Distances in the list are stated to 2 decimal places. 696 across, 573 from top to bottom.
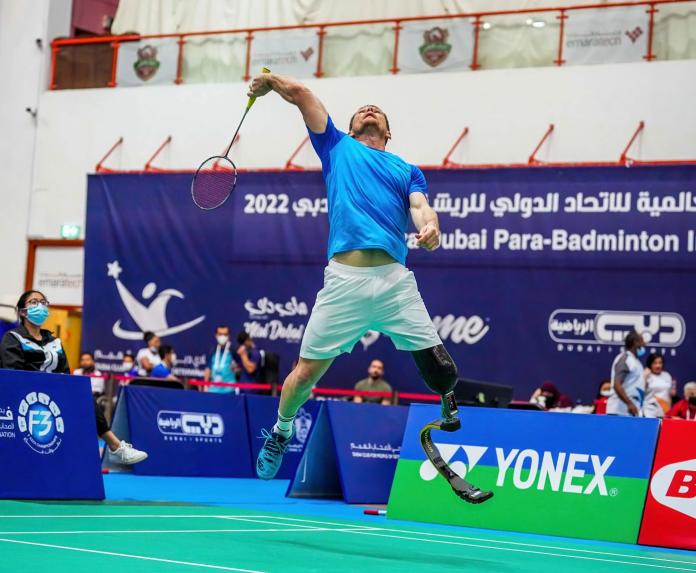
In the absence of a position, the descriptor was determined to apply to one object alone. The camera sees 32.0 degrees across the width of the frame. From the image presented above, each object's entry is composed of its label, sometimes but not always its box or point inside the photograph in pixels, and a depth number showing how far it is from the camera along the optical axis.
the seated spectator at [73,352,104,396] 20.62
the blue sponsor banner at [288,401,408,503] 11.49
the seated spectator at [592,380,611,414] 17.27
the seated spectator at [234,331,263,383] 19.45
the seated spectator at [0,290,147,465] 9.65
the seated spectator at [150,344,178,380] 17.33
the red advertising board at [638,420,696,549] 8.40
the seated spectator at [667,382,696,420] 16.02
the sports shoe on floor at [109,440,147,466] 10.38
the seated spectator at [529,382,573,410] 17.94
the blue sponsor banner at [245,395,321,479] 14.27
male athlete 7.04
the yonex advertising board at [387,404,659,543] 8.73
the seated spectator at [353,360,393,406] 19.20
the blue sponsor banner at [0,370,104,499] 8.95
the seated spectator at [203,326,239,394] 19.65
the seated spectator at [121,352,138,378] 21.07
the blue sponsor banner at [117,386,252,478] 13.42
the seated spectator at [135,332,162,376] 18.08
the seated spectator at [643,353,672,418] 16.94
